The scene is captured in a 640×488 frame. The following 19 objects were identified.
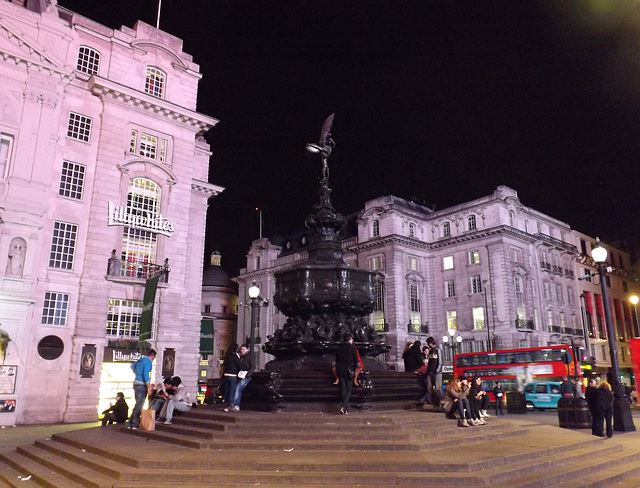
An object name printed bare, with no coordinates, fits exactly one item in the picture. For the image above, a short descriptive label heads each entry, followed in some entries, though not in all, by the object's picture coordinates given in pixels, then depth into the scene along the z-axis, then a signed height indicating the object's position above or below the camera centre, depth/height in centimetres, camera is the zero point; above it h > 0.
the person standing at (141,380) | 1273 -58
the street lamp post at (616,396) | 1531 -119
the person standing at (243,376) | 1209 -44
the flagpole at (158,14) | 3028 +2111
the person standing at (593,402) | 1348 -119
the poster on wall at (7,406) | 2095 -206
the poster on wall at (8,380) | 2120 -97
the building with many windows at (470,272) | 5147 +957
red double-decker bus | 2995 -46
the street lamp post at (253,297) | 1733 +217
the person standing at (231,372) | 1220 -35
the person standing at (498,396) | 2441 -188
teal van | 2938 -217
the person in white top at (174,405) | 1195 -116
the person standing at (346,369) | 1094 -24
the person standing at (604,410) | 1339 -139
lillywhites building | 2264 +763
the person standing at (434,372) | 1291 -36
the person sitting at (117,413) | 1546 -175
